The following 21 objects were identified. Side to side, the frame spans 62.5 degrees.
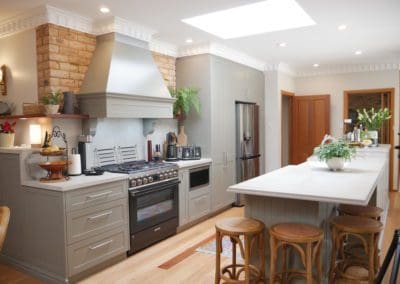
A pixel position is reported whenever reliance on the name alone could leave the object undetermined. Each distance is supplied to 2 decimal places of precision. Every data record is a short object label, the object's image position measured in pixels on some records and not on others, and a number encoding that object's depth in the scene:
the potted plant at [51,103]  3.25
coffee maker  4.71
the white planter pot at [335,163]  3.24
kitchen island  2.29
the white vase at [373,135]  5.54
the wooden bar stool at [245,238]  2.41
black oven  3.51
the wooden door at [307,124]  7.33
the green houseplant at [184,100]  4.72
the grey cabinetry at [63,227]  2.88
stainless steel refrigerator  5.55
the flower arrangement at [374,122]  5.55
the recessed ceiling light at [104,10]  3.38
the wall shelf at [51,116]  3.21
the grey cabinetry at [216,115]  4.93
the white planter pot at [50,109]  3.25
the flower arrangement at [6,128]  3.50
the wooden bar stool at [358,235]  2.52
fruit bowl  3.04
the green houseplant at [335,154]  3.20
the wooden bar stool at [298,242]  2.22
